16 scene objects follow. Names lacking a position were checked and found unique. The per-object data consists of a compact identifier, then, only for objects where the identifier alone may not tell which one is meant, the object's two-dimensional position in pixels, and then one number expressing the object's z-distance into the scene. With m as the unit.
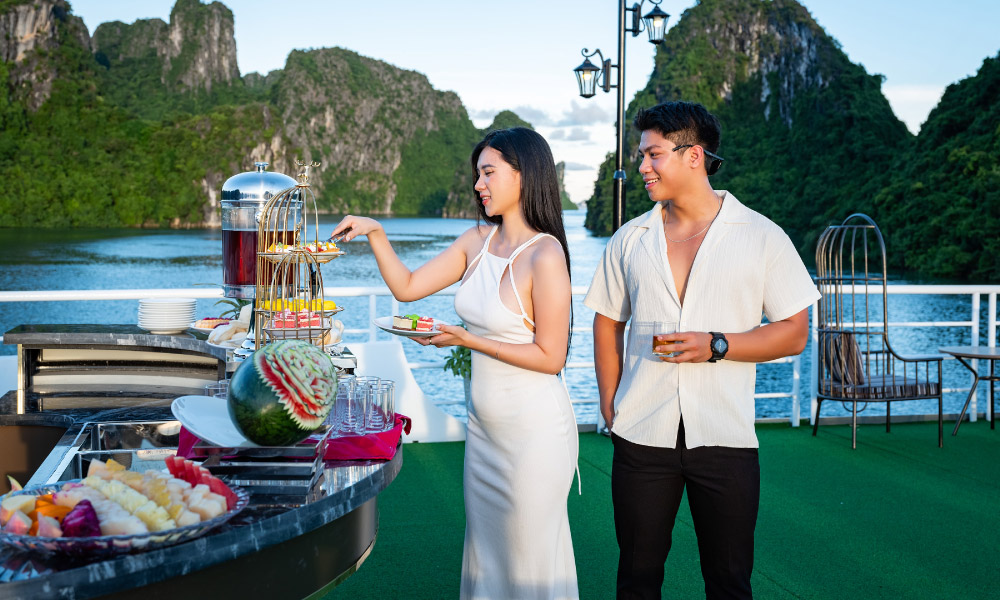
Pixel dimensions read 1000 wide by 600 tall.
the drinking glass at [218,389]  2.02
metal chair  5.48
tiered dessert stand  2.19
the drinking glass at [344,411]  1.99
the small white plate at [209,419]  1.75
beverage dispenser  2.56
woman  2.20
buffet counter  1.32
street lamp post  6.53
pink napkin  1.91
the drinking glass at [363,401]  2.00
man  2.05
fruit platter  1.31
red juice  2.59
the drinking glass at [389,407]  2.03
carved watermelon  1.66
